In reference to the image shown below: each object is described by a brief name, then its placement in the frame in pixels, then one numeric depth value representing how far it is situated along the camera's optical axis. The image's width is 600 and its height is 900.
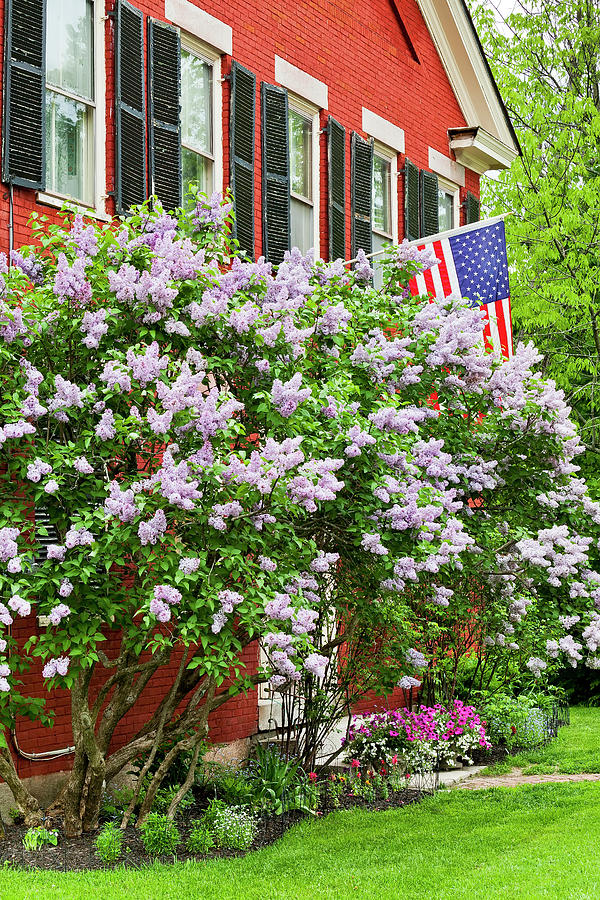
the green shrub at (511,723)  13.84
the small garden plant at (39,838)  7.43
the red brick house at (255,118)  9.12
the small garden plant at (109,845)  7.34
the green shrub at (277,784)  9.31
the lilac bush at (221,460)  6.80
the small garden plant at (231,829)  8.20
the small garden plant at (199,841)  8.02
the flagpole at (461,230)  11.21
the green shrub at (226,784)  9.28
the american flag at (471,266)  12.10
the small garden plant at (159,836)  7.72
